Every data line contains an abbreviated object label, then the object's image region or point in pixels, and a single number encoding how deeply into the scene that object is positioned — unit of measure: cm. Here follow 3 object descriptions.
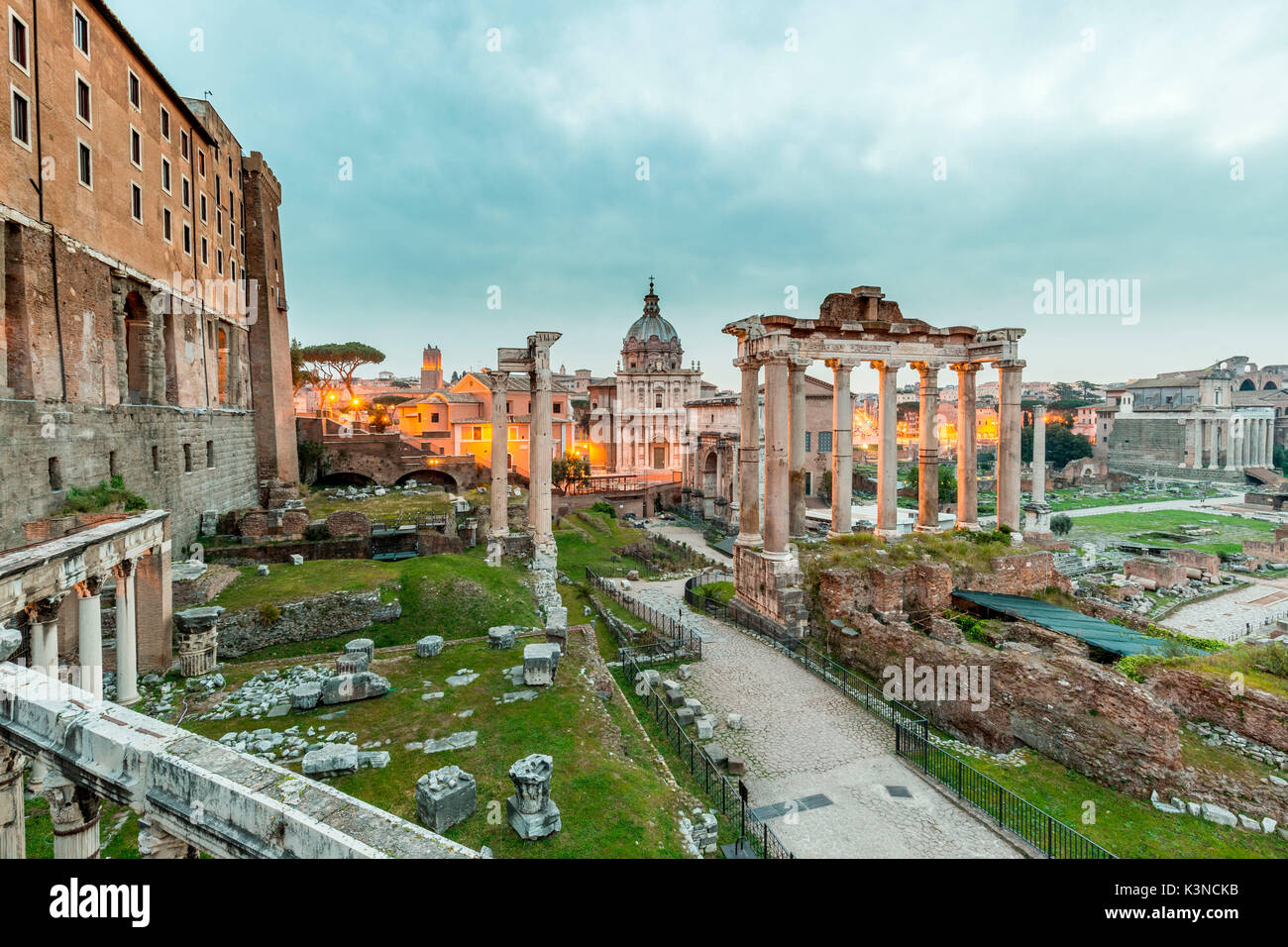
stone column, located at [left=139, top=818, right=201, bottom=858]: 457
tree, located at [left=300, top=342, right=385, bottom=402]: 5284
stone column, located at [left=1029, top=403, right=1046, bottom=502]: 3790
